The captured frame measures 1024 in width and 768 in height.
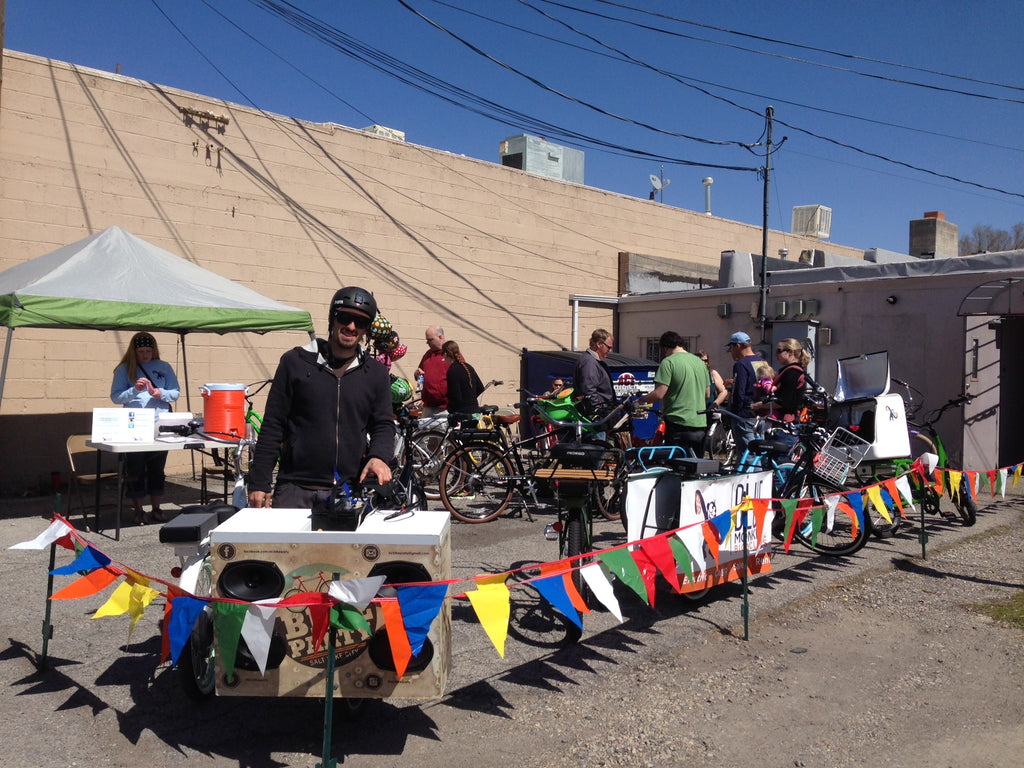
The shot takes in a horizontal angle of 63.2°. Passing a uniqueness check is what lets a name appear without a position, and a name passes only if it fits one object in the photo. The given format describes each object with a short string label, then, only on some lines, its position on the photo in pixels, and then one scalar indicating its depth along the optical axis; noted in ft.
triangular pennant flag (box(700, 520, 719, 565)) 16.67
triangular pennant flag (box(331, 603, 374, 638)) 10.59
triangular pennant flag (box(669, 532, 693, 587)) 15.84
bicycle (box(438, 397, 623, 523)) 27.71
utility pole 45.82
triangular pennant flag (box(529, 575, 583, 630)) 12.86
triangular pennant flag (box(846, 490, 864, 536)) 21.09
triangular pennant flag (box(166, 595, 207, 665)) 11.43
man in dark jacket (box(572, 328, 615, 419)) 28.58
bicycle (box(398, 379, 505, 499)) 30.81
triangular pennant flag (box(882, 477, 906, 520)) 21.83
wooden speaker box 11.11
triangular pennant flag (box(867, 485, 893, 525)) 20.76
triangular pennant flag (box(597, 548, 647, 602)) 13.98
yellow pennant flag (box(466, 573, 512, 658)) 11.51
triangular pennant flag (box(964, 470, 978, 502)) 26.21
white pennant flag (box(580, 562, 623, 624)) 13.38
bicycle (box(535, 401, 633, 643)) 16.78
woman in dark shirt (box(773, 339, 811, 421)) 26.27
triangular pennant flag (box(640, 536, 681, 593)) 15.07
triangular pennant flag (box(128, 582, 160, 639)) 12.25
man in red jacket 32.78
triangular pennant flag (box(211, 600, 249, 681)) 10.86
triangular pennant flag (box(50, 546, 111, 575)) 12.98
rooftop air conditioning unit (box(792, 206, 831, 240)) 77.87
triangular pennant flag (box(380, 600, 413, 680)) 10.90
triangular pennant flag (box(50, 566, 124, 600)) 12.85
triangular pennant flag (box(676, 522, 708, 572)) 16.10
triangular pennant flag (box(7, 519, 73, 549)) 13.56
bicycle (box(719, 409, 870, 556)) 22.62
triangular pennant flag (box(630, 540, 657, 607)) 14.80
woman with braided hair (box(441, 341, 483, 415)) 31.71
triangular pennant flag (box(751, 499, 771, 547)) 18.22
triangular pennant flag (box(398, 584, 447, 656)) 10.92
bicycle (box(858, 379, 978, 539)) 25.63
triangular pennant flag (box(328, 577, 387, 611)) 10.37
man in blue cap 30.76
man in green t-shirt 23.81
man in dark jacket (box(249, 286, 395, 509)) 13.29
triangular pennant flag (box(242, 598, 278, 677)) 10.76
